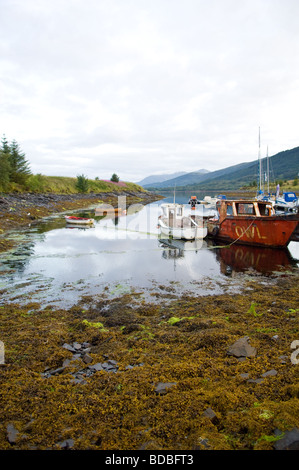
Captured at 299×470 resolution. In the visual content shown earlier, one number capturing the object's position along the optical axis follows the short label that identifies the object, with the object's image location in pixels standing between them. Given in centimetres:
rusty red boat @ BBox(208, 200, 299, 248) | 2373
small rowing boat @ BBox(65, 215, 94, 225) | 3850
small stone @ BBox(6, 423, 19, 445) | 428
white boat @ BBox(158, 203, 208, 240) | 2942
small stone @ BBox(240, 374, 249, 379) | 579
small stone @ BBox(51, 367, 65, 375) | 643
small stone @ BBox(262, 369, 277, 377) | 575
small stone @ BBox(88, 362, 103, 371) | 657
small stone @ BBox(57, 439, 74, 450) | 418
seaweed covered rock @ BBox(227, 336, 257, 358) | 681
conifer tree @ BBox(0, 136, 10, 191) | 4876
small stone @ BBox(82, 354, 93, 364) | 691
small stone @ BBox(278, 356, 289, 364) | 619
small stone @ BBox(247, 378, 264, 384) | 555
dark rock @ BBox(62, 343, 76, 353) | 756
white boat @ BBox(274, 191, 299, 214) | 4172
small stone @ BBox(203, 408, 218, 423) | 456
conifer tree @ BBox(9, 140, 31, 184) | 6019
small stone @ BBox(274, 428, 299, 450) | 368
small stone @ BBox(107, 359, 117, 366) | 686
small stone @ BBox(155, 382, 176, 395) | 548
